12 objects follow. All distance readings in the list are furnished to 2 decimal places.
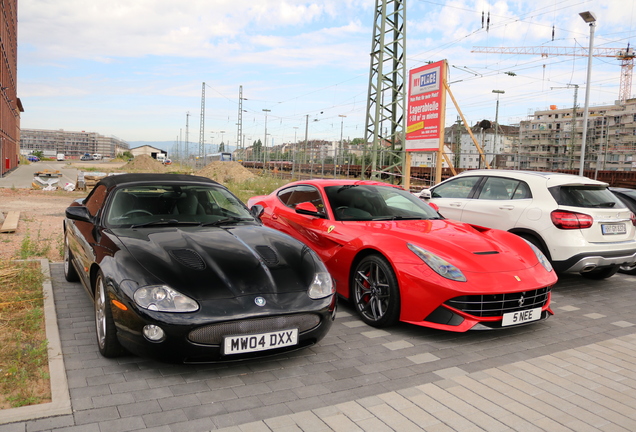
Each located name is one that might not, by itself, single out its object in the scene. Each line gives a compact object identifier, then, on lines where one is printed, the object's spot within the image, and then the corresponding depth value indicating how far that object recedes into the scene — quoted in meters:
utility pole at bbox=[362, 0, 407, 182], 22.69
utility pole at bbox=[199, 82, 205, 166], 55.66
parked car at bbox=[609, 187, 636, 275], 7.82
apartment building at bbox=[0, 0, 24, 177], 35.03
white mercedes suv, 6.07
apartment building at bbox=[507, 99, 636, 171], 101.56
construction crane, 118.14
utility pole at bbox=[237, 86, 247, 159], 53.59
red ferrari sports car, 4.22
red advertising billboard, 20.53
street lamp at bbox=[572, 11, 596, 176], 18.70
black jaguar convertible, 3.24
